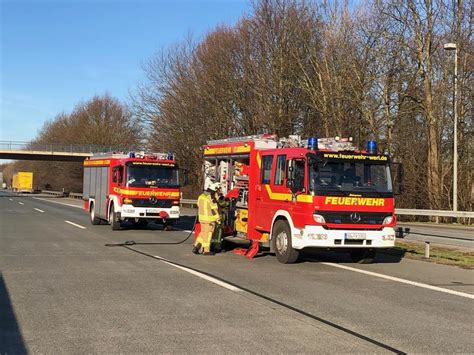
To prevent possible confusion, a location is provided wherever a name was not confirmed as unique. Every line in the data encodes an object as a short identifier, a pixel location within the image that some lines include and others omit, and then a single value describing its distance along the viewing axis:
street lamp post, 24.57
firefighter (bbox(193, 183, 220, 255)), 13.28
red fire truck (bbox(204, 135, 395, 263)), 11.27
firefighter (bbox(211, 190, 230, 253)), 13.81
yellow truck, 88.31
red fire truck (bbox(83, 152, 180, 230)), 19.38
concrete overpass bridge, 71.56
